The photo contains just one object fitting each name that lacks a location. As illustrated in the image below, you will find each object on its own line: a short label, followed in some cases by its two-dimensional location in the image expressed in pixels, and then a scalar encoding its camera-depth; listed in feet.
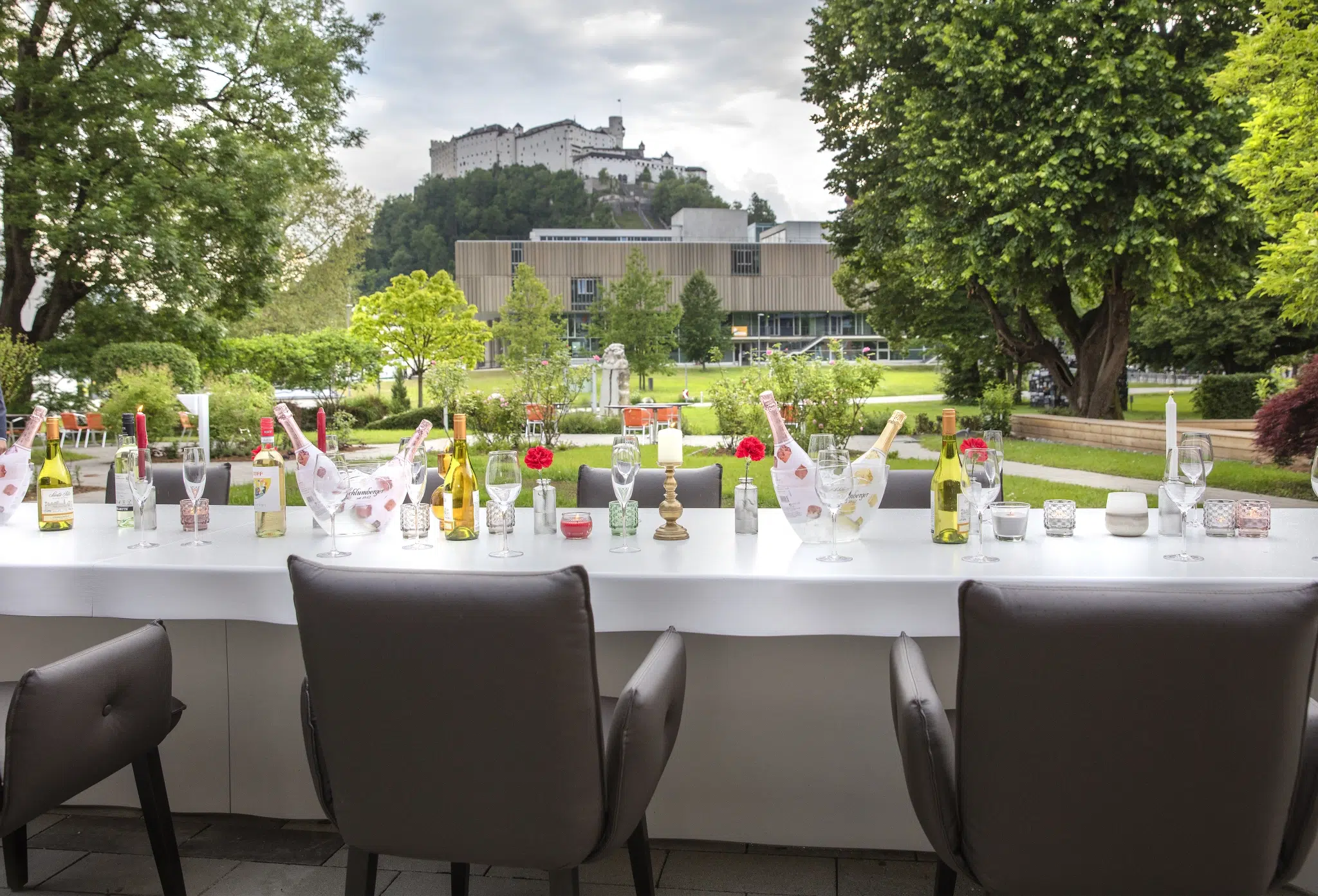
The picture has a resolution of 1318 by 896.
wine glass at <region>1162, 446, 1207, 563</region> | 5.85
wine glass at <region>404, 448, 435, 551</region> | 6.22
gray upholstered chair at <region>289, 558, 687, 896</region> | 3.68
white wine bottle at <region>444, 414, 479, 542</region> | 6.43
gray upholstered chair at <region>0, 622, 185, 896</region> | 4.27
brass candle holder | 6.17
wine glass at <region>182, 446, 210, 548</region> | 6.53
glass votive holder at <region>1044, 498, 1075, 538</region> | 6.23
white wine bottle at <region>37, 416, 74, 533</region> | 6.99
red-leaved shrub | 19.81
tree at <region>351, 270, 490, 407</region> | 53.57
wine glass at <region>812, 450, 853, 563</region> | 5.46
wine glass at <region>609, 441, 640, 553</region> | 6.03
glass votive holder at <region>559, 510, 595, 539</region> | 6.19
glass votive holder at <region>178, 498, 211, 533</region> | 6.58
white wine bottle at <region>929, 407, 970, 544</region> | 6.04
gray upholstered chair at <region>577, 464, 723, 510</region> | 8.26
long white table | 4.91
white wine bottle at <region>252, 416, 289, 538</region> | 6.56
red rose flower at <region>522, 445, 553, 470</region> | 7.25
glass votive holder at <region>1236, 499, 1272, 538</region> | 6.16
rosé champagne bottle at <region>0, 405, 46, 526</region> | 7.26
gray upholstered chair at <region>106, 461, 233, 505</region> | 9.10
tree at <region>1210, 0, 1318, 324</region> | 21.48
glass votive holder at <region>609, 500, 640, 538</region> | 6.07
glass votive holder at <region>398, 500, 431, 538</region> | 6.34
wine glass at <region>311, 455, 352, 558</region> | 6.18
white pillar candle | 6.37
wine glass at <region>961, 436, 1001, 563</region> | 5.67
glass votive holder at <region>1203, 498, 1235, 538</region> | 6.28
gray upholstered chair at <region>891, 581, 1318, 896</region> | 3.34
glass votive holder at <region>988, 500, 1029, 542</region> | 5.97
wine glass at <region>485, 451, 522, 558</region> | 5.86
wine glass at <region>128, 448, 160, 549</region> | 6.54
